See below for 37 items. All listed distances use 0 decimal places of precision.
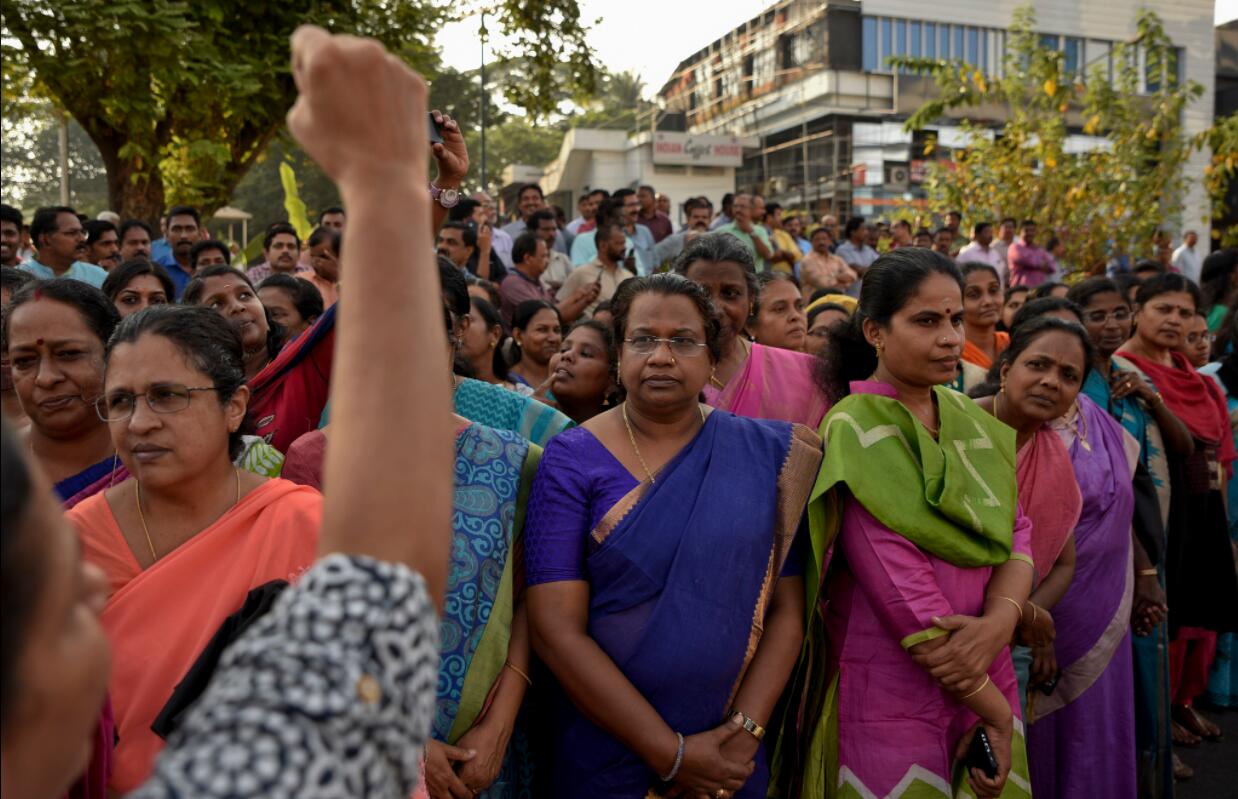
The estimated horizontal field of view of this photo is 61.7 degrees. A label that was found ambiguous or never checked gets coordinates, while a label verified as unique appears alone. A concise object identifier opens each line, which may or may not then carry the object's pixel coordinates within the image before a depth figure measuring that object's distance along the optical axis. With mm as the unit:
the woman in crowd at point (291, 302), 4723
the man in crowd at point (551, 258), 8719
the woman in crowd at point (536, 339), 5289
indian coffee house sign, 29578
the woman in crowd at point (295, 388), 3242
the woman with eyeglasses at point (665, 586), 2641
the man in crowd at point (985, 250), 12406
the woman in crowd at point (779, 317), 4766
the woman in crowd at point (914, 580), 2809
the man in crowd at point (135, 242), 7852
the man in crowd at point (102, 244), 7793
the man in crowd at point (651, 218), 11023
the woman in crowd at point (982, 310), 5844
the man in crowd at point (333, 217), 8609
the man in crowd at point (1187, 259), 14059
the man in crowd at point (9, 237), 6734
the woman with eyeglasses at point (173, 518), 2014
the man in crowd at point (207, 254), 7102
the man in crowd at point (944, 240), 13688
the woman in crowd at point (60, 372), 2850
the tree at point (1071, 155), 13320
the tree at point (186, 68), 8484
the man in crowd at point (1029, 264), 12383
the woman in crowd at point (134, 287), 4352
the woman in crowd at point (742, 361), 3840
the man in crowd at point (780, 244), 10219
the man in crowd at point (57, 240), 6711
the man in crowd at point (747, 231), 9570
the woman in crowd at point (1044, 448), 3469
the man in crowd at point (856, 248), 12055
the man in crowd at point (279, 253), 8067
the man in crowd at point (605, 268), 7163
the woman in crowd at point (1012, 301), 7336
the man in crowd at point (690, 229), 9375
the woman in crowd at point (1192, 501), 4664
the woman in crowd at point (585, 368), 4148
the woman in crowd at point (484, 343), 4426
